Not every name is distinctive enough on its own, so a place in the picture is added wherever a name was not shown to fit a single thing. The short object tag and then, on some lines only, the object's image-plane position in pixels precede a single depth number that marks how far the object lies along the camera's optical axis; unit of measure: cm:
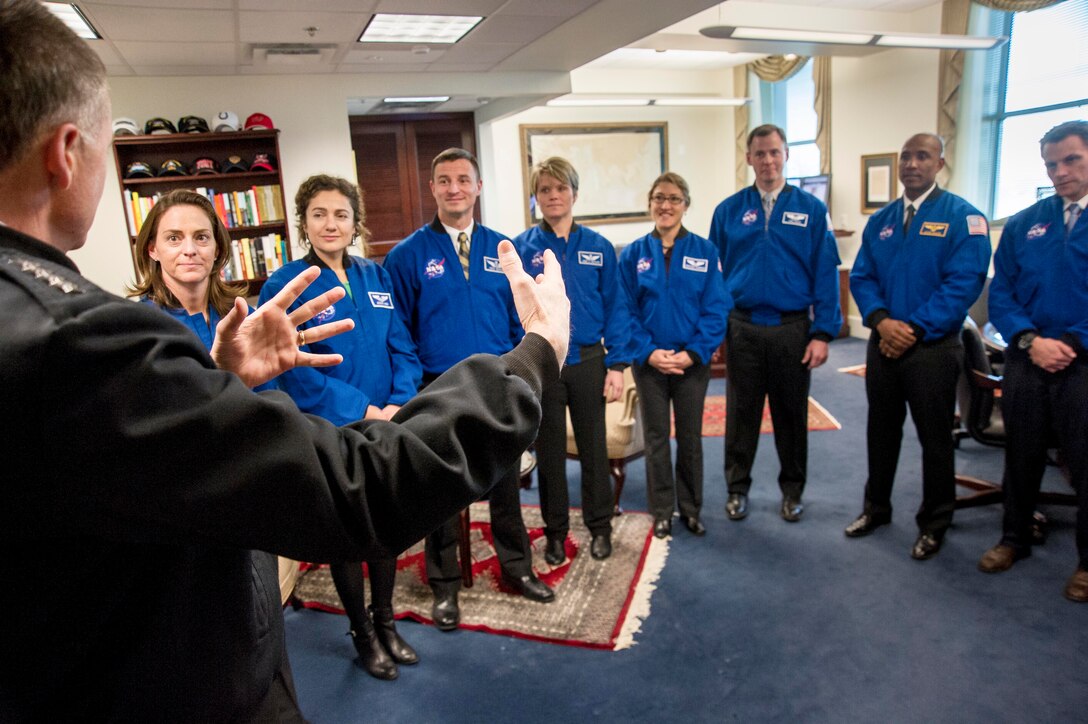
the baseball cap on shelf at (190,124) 526
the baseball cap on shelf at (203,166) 525
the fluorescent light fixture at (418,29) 450
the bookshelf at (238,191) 523
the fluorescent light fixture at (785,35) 494
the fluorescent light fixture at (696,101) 829
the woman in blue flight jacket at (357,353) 235
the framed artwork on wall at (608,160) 933
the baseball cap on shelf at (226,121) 530
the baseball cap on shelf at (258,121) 543
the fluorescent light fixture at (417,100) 653
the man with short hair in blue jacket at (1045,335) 265
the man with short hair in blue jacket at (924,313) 289
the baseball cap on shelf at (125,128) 504
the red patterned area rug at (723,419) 480
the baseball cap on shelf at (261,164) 538
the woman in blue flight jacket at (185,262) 222
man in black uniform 56
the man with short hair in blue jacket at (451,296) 271
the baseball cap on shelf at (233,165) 535
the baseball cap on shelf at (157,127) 515
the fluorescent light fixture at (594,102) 788
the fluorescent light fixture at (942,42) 552
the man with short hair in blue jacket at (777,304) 332
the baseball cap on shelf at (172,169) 517
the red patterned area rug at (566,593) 264
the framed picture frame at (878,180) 727
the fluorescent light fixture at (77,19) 375
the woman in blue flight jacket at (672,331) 325
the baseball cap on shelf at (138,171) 506
